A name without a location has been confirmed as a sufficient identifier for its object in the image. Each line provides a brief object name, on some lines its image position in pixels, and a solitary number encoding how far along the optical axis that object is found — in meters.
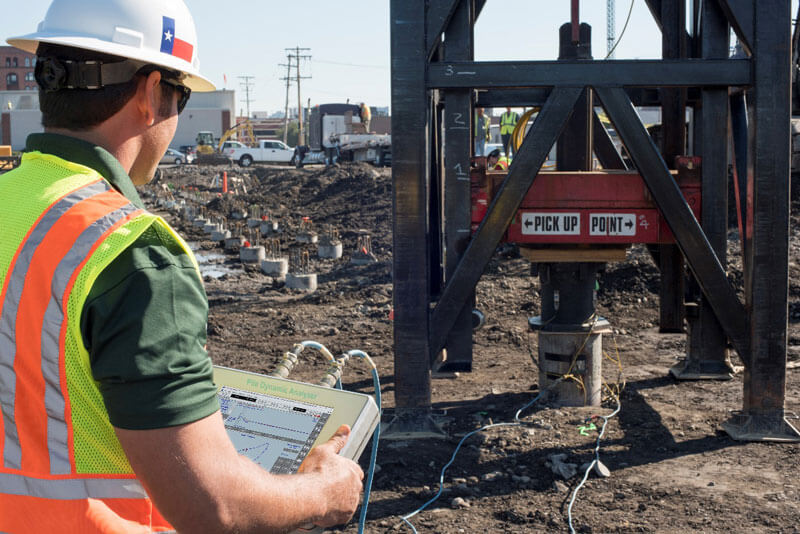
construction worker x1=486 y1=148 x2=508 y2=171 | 18.08
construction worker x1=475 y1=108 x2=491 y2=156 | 22.28
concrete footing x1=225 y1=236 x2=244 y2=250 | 18.69
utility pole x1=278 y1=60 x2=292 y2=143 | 99.31
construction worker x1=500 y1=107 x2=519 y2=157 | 22.78
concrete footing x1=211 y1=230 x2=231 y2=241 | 20.30
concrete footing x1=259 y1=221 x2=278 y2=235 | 21.05
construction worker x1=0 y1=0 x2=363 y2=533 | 1.47
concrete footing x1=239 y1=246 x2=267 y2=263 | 16.11
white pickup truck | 58.56
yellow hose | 6.55
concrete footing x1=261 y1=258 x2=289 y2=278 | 14.69
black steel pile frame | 5.32
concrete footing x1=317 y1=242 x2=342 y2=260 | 16.38
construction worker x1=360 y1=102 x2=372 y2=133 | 51.16
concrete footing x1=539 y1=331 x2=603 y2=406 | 6.15
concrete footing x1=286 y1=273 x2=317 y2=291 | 12.77
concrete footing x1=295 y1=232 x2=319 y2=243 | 18.36
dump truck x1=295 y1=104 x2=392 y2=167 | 45.47
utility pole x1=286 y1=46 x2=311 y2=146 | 91.51
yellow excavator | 60.62
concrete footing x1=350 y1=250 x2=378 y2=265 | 14.37
